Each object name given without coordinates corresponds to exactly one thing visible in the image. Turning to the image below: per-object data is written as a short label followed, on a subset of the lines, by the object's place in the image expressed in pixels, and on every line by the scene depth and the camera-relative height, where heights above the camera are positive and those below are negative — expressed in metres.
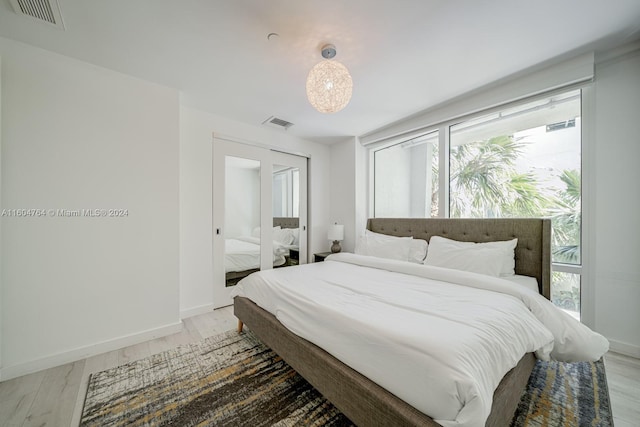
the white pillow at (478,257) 2.10 -0.42
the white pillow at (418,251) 2.70 -0.45
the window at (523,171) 2.18 +0.47
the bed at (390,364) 0.97 -0.79
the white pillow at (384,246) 2.80 -0.42
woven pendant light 1.71 +0.96
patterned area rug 1.31 -1.17
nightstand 3.79 -0.71
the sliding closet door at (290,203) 3.69 +0.15
